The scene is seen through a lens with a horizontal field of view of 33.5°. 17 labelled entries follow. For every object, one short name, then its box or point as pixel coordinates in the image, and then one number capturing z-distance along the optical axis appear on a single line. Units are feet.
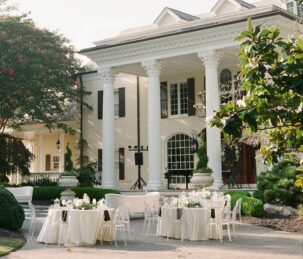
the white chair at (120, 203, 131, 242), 41.38
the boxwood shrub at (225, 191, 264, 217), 54.13
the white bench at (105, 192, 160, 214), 47.01
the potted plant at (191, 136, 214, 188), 65.92
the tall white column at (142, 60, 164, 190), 79.51
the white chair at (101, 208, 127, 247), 37.45
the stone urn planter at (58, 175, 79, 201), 67.87
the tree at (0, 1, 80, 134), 85.25
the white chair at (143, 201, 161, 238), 42.86
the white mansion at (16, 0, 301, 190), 73.67
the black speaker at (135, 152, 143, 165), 95.50
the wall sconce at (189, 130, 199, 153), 90.89
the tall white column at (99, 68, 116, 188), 85.61
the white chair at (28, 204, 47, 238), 41.19
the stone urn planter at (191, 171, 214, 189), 65.87
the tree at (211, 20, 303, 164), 12.64
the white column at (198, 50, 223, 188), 73.00
